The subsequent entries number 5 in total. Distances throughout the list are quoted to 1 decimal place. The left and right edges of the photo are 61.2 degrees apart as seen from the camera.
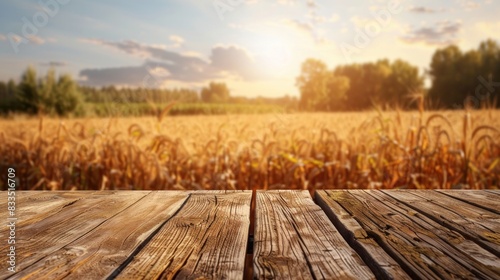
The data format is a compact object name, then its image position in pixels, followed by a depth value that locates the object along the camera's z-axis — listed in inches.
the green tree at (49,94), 1400.1
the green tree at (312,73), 1603.6
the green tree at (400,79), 1852.4
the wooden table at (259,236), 34.1
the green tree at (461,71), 1657.2
